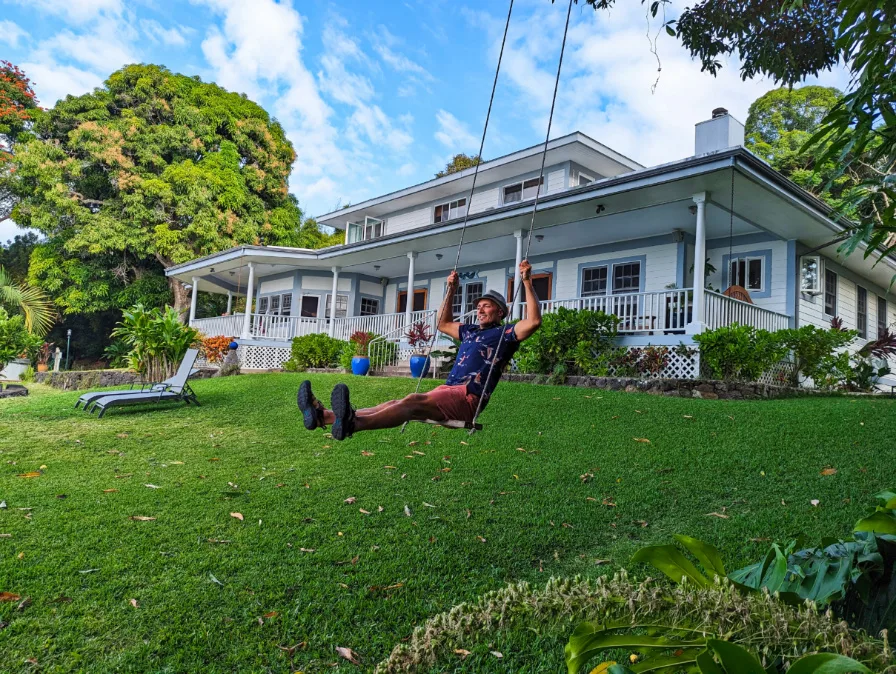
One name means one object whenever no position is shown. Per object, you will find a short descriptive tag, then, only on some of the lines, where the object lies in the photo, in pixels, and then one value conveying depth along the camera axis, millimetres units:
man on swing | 3352
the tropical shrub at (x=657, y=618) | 1198
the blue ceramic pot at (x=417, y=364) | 11594
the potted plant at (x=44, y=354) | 22266
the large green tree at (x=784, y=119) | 22391
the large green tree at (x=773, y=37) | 2537
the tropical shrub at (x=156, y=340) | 11961
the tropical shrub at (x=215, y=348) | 16609
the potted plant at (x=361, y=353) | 13477
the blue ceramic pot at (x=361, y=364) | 13469
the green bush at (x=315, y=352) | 15430
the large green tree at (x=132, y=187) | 23984
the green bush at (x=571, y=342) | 10609
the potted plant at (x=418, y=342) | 11688
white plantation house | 10125
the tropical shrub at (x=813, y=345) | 10250
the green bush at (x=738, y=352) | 9312
